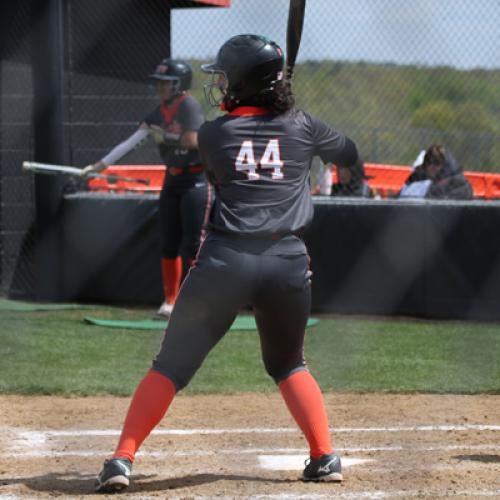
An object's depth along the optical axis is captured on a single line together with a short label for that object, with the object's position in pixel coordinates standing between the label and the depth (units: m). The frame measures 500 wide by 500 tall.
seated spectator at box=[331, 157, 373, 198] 19.48
